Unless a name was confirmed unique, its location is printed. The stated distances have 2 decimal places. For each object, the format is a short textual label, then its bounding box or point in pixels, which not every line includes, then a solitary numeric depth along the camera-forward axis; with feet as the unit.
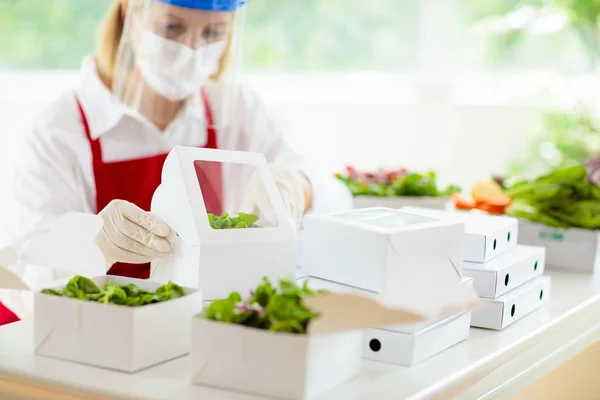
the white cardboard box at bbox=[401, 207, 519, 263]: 5.80
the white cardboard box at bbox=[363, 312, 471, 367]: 5.04
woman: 7.06
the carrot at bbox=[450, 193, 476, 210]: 8.38
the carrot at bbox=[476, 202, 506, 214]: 7.82
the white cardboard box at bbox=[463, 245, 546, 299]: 5.70
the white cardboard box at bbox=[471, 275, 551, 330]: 5.59
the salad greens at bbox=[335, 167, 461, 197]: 8.50
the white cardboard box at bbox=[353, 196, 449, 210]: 8.29
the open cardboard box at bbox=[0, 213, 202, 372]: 4.76
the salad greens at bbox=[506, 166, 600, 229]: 7.26
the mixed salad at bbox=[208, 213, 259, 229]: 5.36
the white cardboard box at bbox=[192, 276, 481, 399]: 4.52
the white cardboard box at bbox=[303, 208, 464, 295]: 5.11
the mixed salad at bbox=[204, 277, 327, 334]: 4.60
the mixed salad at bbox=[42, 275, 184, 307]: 4.86
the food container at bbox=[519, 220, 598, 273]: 7.13
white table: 4.66
